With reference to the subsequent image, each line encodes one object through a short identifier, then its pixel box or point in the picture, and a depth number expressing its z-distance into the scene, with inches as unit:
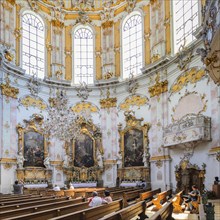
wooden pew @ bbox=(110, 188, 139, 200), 474.9
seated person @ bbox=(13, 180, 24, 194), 557.8
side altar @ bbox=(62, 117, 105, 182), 783.1
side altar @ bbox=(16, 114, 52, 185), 712.8
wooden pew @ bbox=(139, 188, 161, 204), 437.9
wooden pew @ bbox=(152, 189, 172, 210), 391.6
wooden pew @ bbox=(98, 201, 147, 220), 210.5
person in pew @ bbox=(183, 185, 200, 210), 393.1
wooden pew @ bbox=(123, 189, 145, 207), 453.8
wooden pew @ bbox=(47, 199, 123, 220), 226.2
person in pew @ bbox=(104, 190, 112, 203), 340.9
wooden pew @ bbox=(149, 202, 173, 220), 197.7
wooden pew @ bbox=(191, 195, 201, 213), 378.3
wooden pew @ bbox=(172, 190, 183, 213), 391.5
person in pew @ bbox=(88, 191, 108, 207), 321.0
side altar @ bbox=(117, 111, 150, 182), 735.8
